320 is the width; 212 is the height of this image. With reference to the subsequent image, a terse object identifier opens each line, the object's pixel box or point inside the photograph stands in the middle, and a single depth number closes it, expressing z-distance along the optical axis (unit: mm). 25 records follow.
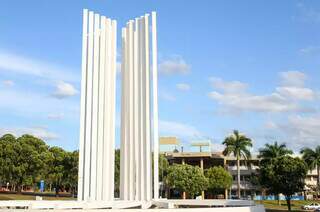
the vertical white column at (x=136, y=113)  32000
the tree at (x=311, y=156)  83688
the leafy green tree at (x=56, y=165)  73812
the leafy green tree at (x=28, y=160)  67438
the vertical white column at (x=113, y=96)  33625
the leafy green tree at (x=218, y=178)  82062
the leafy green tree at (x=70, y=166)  75500
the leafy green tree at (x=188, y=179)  76312
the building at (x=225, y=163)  95000
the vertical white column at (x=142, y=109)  31531
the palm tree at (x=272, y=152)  70438
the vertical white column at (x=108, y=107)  33250
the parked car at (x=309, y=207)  65125
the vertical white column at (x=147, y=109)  31391
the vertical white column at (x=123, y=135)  32875
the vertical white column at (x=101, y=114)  33000
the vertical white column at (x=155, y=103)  30984
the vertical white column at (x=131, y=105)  32469
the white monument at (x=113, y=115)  31781
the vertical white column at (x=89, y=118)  32719
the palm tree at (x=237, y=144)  80625
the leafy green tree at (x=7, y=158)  66188
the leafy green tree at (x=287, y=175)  54625
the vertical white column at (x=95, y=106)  32750
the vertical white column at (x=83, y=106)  32812
